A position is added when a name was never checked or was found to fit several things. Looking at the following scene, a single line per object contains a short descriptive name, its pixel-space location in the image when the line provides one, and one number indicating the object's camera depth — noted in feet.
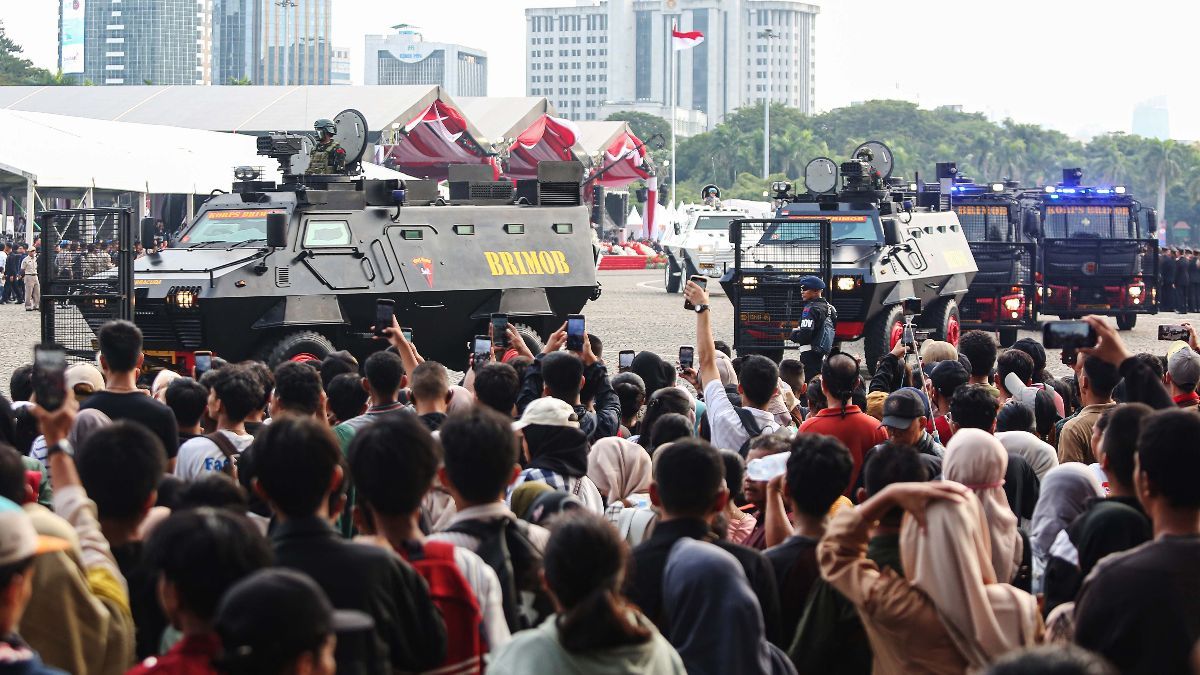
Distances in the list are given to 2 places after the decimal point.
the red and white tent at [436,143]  163.43
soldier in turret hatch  56.08
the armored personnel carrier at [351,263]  49.11
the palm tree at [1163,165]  344.28
